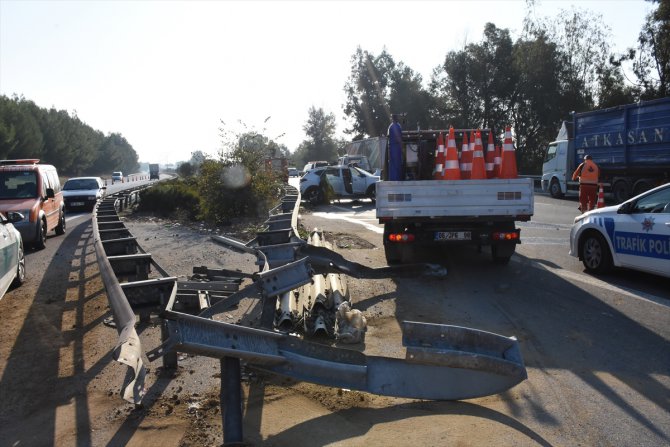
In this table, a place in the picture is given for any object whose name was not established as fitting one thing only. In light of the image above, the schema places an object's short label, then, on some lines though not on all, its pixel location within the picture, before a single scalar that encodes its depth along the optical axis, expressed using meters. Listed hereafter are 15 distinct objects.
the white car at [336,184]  25.95
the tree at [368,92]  68.50
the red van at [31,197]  13.27
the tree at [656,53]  35.31
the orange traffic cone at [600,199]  16.55
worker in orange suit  16.94
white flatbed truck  9.13
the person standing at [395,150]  10.44
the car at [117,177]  88.25
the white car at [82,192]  24.95
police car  8.05
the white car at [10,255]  7.84
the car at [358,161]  32.88
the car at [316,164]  46.72
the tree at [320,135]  95.75
